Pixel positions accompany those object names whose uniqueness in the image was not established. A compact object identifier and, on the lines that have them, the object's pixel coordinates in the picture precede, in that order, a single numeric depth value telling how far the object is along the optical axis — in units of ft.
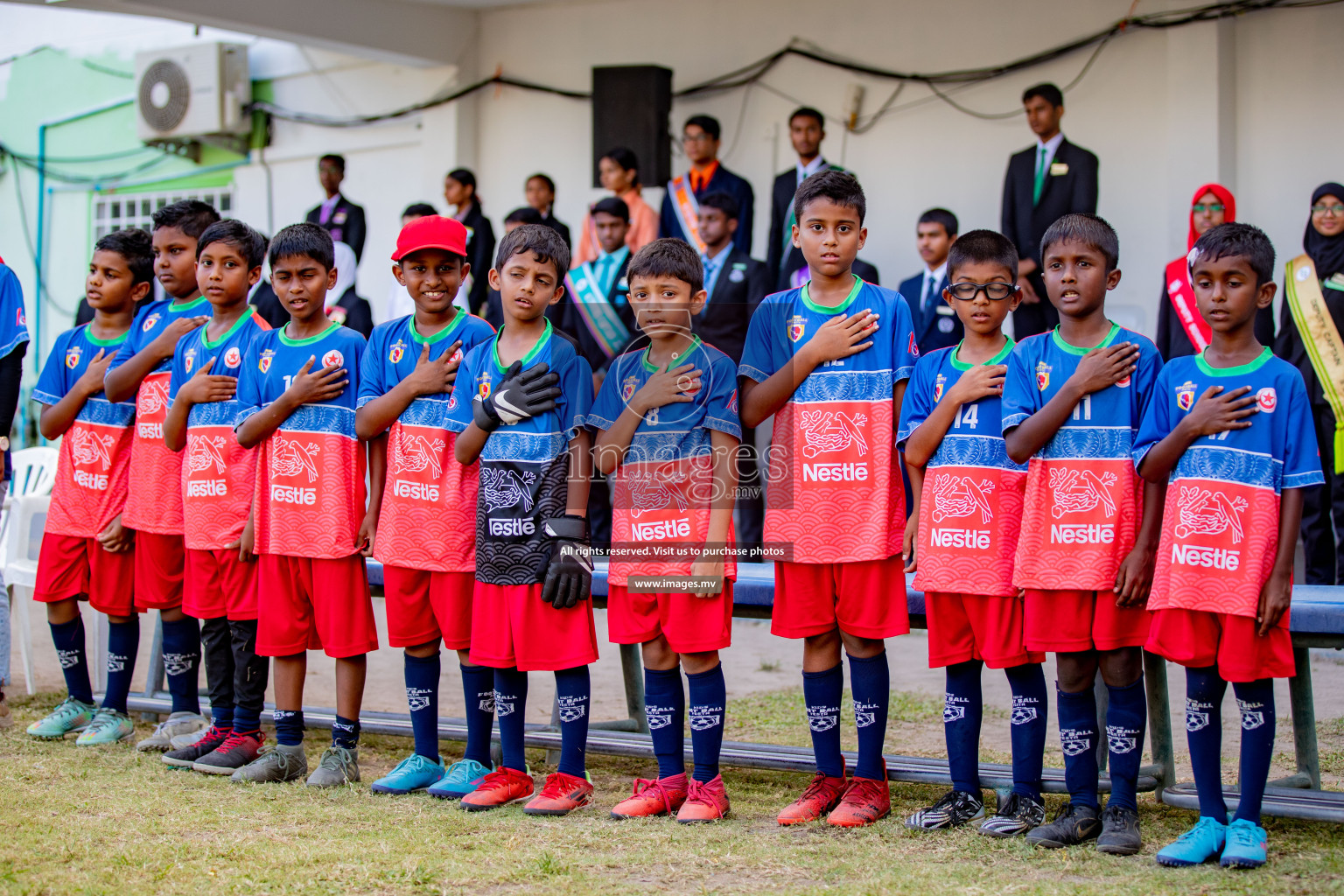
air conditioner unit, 36.73
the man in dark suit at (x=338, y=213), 30.14
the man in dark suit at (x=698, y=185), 26.91
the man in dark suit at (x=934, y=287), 23.08
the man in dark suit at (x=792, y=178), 26.27
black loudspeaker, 29.78
